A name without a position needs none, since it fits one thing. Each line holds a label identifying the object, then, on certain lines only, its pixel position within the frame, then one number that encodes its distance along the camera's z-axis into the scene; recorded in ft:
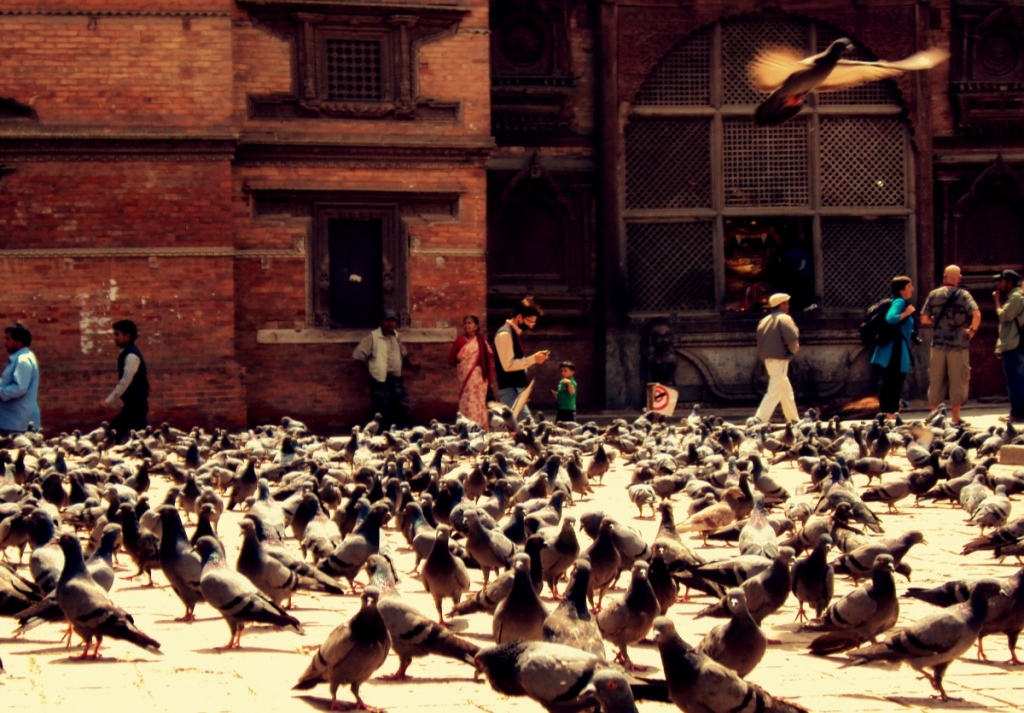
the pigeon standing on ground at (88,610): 26.63
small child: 69.05
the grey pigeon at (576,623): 23.61
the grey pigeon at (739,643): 23.59
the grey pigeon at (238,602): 27.91
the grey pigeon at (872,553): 31.48
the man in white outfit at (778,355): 68.28
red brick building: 69.10
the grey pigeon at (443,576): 29.99
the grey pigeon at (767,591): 28.09
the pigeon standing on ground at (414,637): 25.24
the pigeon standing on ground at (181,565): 31.12
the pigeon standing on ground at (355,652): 23.88
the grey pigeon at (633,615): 26.14
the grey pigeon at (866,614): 26.40
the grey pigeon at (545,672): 20.52
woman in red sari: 67.00
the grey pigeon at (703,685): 20.81
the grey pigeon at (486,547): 33.04
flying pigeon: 45.83
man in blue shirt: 55.93
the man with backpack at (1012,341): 67.67
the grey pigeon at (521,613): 25.29
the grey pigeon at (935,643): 24.70
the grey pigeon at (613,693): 19.15
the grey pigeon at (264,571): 30.71
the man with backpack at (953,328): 65.62
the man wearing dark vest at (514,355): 63.77
